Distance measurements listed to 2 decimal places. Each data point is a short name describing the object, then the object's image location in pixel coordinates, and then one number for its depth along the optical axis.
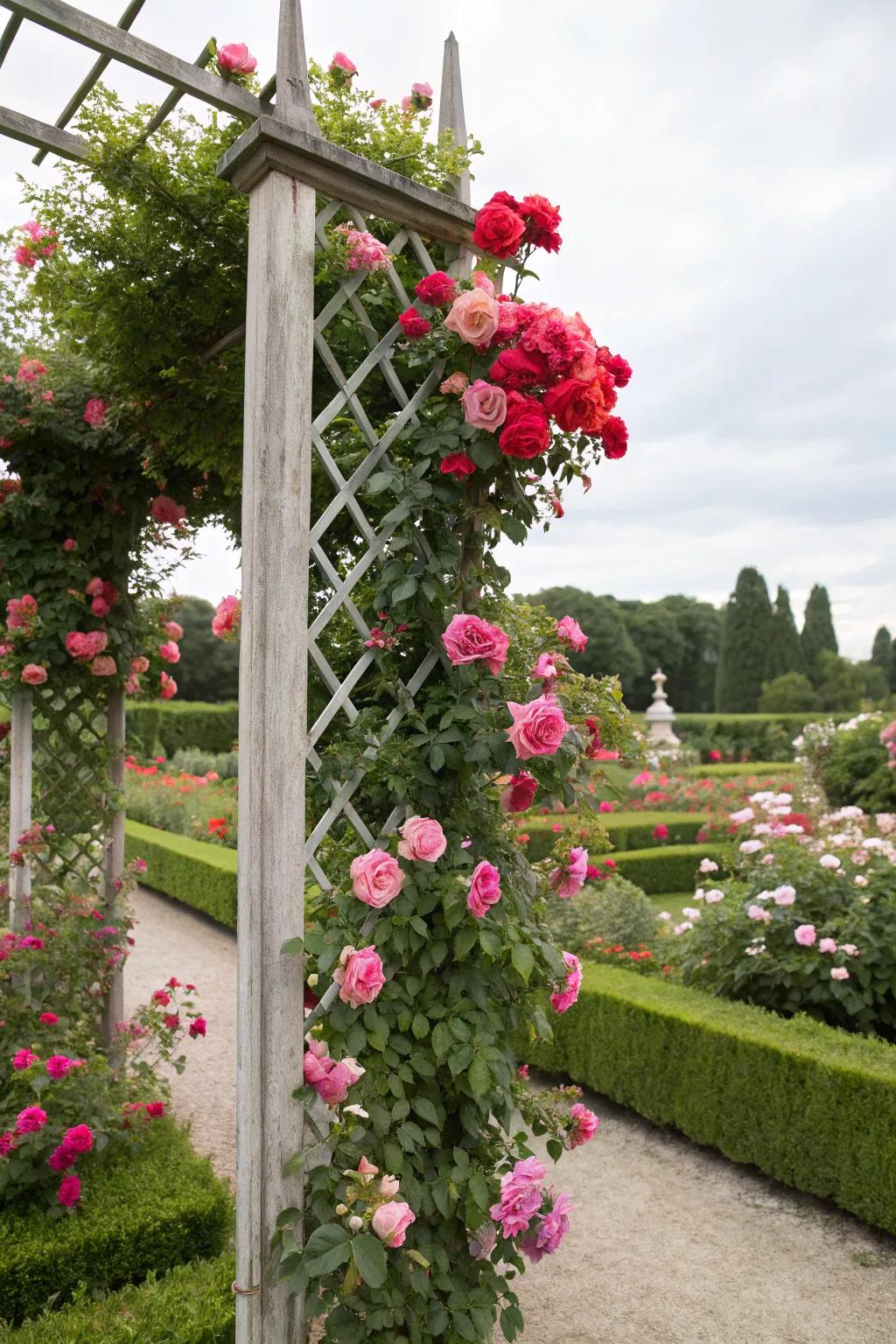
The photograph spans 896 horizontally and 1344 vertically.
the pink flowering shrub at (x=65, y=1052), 2.59
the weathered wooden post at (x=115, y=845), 3.44
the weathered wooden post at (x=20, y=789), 3.32
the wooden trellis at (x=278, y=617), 1.85
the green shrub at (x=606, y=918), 5.11
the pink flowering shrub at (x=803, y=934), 3.78
